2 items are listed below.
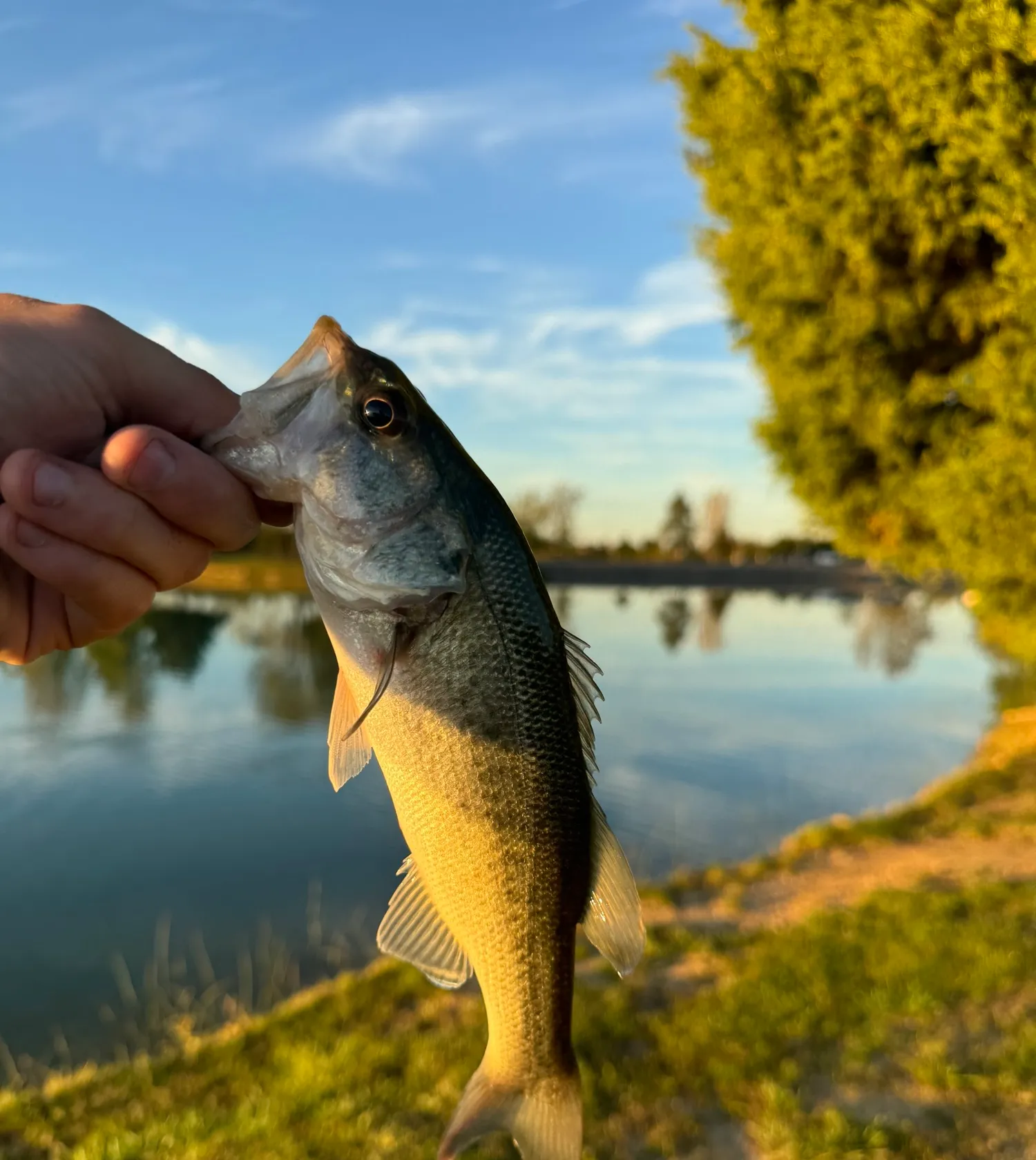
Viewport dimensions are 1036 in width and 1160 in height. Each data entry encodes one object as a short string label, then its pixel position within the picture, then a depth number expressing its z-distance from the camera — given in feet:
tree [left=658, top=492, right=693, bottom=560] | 274.98
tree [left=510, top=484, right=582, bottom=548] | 175.56
